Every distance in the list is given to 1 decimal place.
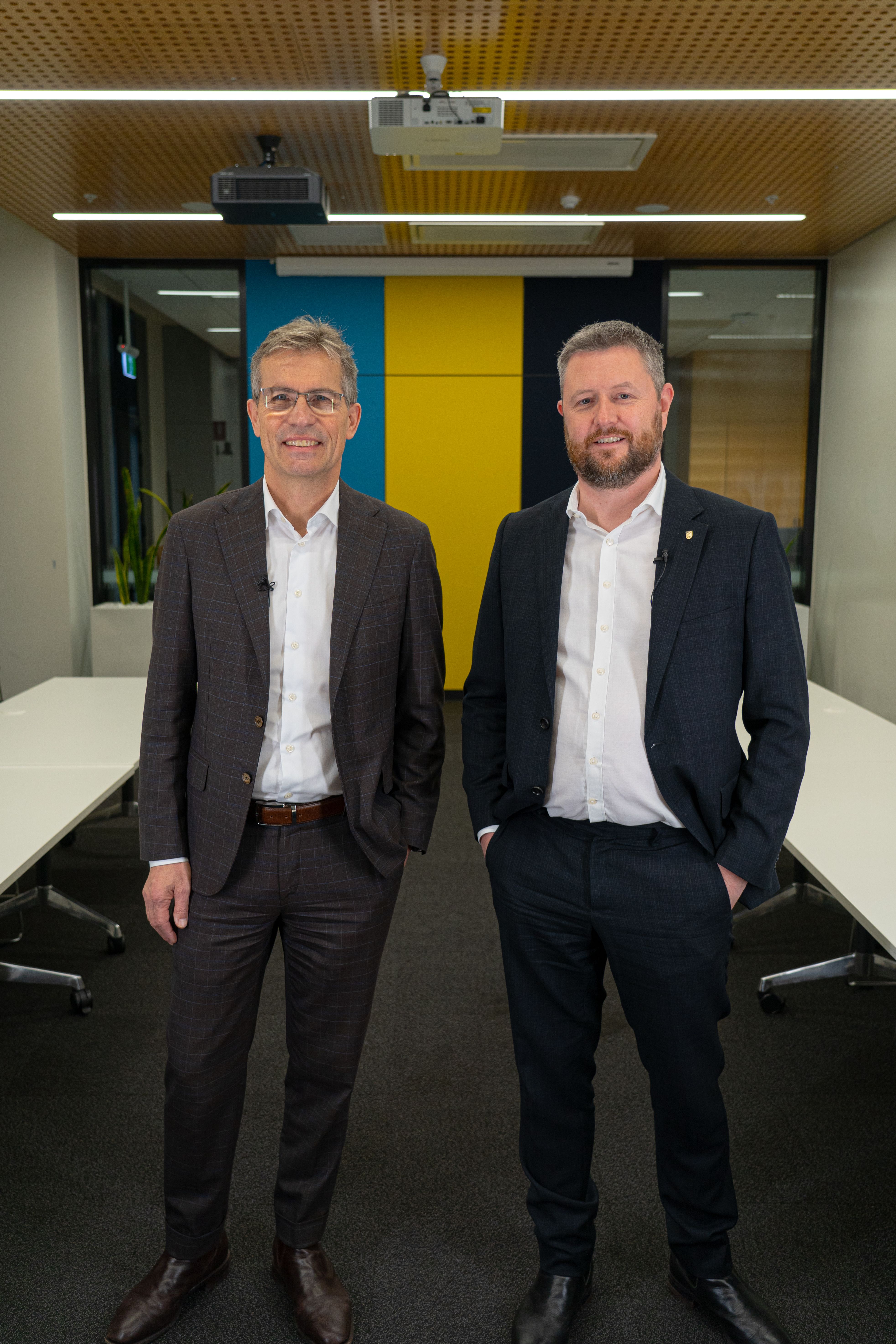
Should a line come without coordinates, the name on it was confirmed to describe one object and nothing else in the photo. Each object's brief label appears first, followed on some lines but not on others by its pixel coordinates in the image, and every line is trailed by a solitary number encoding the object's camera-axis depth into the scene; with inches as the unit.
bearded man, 65.7
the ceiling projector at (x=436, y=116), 159.8
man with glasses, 69.1
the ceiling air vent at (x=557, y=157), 187.5
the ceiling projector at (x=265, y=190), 183.0
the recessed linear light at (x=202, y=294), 297.1
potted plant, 285.6
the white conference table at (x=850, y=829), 84.1
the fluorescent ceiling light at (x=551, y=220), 241.4
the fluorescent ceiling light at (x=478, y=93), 167.8
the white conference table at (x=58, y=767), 101.3
